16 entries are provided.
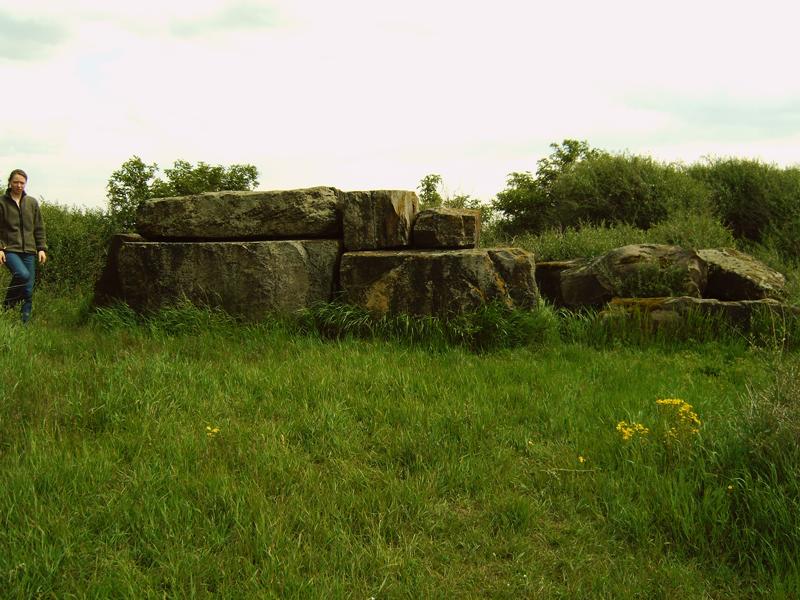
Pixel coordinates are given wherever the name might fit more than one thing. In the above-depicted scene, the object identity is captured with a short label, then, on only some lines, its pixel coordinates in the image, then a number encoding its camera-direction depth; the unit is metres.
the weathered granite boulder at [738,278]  7.89
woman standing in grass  8.46
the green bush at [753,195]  14.02
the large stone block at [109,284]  8.26
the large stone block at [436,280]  7.18
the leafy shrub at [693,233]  10.70
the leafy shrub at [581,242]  10.42
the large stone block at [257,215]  7.92
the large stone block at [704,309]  7.13
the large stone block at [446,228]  7.66
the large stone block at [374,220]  7.65
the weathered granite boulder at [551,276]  8.96
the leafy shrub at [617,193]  13.50
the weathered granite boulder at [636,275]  8.03
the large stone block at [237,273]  7.57
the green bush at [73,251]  10.93
